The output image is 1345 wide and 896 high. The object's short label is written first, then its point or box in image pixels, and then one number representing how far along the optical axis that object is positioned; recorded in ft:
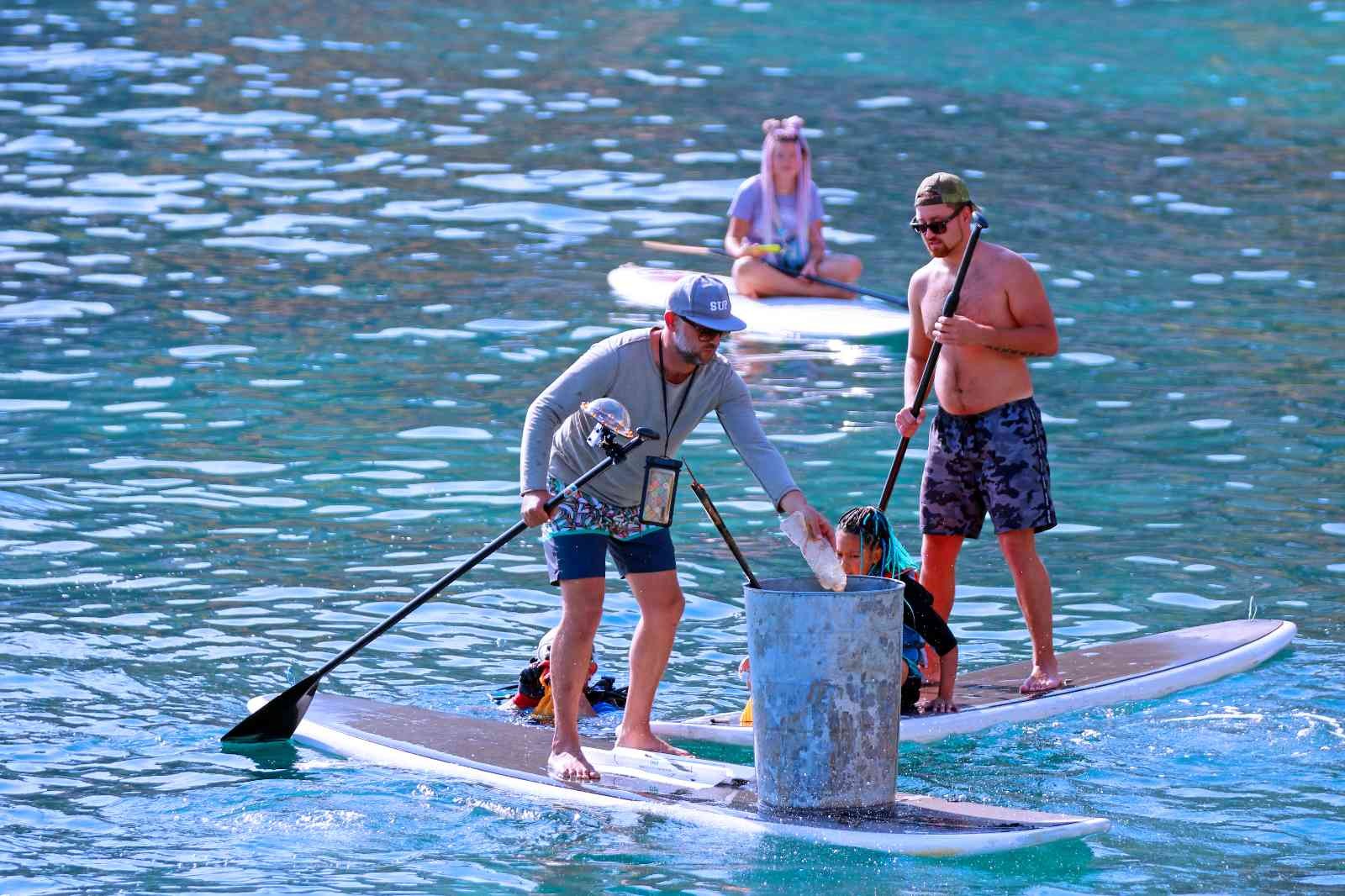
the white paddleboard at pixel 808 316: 95.50
